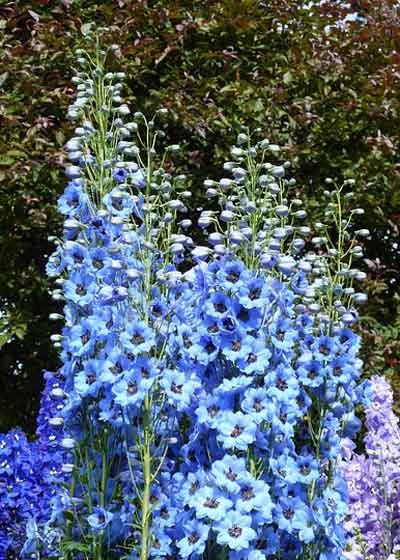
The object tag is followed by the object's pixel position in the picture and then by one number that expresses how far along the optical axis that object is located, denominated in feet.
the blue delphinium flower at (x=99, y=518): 7.88
